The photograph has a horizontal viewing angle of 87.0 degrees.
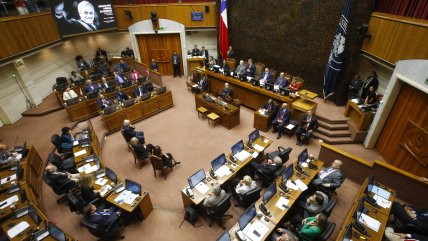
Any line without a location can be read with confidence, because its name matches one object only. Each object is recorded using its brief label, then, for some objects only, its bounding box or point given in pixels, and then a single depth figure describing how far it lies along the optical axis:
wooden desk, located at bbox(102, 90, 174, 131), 9.98
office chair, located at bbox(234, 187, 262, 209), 5.72
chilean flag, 13.13
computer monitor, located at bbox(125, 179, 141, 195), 5.99
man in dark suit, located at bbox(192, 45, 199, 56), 15.71
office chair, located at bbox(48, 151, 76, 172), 7.28
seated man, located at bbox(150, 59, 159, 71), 14.62
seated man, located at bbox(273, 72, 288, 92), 10.89
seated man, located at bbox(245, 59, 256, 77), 12.33
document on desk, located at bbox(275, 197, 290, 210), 5.48
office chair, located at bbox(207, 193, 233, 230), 5.39
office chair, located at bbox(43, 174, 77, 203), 6.41
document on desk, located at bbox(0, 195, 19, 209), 5.79
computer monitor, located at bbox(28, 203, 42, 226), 5.26
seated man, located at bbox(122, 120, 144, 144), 8.43
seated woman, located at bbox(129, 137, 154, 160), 7.55
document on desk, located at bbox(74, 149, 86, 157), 7.53
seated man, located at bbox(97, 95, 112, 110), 10.43
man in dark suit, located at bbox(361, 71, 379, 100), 8.86
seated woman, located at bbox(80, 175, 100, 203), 5.74
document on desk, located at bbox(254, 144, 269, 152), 7.40
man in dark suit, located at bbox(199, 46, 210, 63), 15.53
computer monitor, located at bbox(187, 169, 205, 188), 6.03
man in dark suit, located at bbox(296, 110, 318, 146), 8.68
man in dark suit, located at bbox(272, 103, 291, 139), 9.19
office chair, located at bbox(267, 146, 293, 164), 7.03
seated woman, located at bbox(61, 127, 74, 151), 7.98
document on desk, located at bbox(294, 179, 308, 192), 5.95
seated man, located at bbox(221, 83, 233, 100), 11.02
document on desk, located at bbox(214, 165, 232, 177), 6.51
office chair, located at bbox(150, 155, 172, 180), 7.19
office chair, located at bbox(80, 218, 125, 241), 5.12
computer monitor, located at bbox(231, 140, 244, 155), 7.18
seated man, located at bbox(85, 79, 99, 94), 11.80
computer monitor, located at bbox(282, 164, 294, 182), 6.12
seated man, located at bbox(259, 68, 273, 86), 11.38
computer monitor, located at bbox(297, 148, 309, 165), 6.73
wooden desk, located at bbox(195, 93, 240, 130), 9.79
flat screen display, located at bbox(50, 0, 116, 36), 12.36
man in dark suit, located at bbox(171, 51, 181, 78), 15.06
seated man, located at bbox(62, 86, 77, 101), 11.13
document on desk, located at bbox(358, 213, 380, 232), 4.98
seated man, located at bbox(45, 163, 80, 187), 6.21
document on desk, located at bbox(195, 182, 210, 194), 5.99
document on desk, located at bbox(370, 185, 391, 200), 5.74
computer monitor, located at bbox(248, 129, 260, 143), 7.71
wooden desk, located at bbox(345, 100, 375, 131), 8.23
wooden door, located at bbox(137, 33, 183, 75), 15.43
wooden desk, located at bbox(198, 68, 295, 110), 10.01
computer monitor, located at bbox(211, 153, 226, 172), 6.57
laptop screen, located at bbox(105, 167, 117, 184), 6.38
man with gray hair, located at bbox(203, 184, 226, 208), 5.44
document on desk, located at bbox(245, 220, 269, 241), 4.84
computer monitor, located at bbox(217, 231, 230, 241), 4.48
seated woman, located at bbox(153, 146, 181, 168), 7.28
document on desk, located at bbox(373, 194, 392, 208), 5.50
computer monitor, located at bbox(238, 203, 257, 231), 4.92
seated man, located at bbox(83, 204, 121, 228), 5.07
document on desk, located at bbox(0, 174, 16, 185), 6.55
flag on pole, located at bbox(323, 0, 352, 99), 8.71
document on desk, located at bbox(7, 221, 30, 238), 5.06
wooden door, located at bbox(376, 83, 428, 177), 6.55
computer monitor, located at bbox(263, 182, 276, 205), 5.54
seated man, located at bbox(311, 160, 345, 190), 6.10
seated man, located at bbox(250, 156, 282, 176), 6.47
